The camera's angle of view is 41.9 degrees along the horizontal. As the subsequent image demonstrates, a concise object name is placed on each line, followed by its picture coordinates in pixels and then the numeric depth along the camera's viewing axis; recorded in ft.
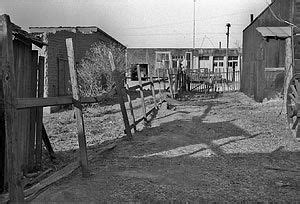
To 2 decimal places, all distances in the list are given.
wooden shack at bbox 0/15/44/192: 16.42
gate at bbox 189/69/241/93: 94.72
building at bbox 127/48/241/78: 172.45
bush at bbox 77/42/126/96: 59.41
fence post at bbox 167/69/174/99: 63.05
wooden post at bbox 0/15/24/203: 12.16
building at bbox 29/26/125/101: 55.77
